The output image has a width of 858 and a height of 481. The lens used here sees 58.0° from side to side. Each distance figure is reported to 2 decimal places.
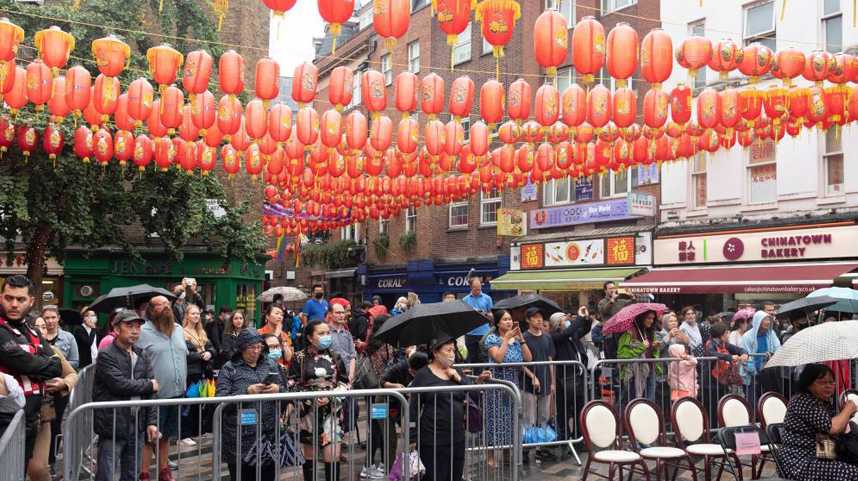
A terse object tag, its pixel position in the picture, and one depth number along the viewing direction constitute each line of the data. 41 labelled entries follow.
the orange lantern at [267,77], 11.34
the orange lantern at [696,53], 10.73
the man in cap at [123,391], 6.86
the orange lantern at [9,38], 9.89
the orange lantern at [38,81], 11.01
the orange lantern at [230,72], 11.20
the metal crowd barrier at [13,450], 4.53
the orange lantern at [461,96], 12.34
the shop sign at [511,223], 26.80
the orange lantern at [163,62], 10.88
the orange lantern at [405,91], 11.91
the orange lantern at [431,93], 12.18
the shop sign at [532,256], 26.92
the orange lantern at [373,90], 11.72
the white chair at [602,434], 7.41
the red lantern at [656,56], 10.34
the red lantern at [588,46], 10.07
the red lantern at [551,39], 9.87
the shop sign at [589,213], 23.16
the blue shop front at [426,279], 29.53
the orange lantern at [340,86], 11.96
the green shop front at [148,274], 27.03
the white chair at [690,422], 8.19
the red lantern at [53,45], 10.48
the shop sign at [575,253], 24.55
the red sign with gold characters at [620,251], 23.53
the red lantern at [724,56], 10.71
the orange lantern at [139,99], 11.98
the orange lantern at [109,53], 10.68
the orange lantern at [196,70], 11.19
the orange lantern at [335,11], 8.33
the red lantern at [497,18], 9.15
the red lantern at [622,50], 10.13
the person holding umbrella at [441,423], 6.71
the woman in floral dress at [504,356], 8.43
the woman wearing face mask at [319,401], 6.93
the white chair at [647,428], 7.76
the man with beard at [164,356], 7.96
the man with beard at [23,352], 5.85
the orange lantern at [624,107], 12.01
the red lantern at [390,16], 9.05
